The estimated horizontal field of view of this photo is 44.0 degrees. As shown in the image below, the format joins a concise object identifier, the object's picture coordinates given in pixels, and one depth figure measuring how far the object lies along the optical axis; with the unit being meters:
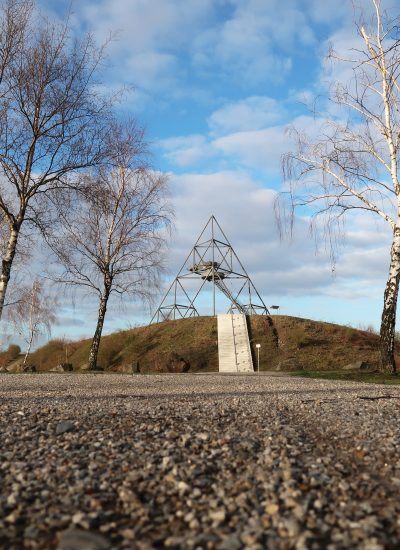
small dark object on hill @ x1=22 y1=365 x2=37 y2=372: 31.33
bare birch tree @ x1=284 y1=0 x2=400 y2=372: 18.84
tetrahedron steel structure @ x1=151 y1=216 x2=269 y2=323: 42.38
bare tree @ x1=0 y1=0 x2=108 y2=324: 18.80
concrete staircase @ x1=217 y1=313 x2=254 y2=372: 33.21
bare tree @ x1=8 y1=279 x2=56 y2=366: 40.00
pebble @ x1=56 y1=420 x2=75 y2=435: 6.79
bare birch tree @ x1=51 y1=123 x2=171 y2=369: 29.28
